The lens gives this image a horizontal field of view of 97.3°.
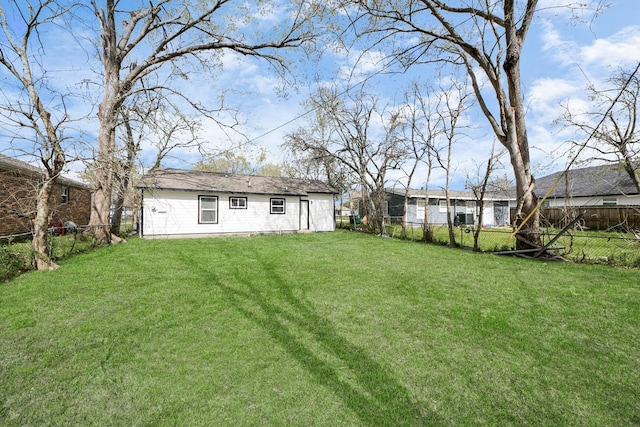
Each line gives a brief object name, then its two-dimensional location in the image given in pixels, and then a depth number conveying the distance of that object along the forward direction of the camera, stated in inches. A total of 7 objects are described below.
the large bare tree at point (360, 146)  647.8
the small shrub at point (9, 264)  224.5
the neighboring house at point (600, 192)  751.8
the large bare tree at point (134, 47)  409.7
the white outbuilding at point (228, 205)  512.4
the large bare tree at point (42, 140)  244.8
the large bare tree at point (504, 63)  317.4
